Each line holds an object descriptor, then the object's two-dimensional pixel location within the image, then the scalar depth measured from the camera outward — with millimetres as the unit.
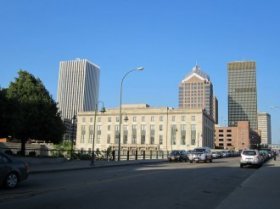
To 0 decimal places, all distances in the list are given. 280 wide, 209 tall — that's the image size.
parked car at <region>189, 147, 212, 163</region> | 34987
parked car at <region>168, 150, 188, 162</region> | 37301
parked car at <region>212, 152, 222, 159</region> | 59302
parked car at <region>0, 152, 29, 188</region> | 10567
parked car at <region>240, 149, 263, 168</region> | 27059
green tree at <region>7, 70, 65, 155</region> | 28907
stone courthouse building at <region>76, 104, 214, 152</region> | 110907
